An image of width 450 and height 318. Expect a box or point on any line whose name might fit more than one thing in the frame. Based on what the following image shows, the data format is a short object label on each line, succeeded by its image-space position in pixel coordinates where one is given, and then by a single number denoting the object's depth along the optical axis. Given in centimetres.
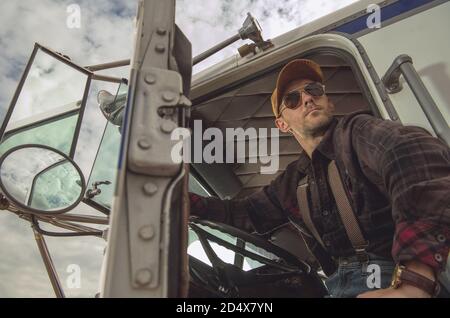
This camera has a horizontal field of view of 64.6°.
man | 97
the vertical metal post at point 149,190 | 78
